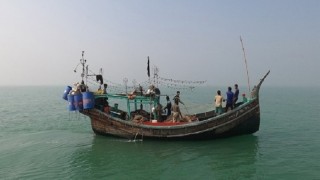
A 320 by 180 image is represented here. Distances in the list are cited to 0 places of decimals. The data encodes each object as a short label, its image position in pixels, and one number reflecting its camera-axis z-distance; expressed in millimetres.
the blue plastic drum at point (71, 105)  18578
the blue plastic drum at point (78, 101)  18484
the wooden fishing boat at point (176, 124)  17562
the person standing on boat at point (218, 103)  18122
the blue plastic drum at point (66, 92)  20141
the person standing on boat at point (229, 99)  18016
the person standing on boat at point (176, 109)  17753
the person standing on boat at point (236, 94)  18109
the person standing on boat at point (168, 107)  19234
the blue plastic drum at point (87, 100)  18375
